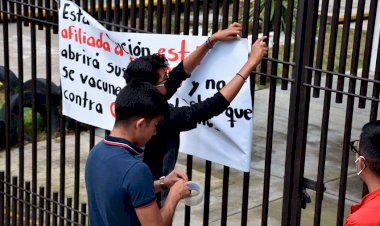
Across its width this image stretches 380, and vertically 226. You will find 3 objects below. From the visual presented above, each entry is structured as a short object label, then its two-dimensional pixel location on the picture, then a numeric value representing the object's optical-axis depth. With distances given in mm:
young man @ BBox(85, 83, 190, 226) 3377
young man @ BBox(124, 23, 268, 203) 4070
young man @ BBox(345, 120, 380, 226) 3088
